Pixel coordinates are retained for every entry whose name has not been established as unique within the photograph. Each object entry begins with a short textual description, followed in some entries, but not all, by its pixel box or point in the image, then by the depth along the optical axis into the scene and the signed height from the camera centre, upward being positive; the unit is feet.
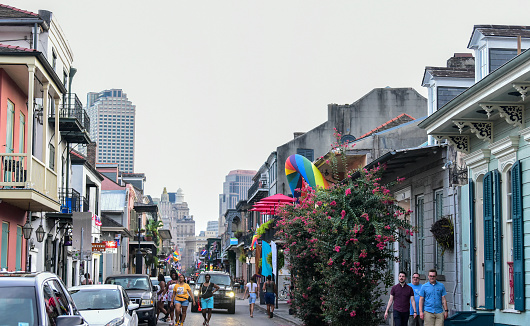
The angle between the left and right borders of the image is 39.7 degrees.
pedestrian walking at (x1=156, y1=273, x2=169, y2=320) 84.89 -7.99
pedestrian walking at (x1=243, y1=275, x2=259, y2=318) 98.48 -8.84
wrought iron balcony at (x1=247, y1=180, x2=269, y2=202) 194.95 +10.35
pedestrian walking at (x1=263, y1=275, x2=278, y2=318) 95.86 -8.52
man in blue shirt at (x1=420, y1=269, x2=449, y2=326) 46.19 -4.49
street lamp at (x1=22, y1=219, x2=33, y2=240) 67.41 -0.14
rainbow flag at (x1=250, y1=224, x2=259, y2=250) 177.36 -2.79
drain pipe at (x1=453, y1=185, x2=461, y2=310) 54.19 -1.47
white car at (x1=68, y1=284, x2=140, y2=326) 49.14 -5.29
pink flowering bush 54.08 -0.82
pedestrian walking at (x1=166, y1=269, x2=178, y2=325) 76.74 -6.76
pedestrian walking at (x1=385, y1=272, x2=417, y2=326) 48.67 -4.69
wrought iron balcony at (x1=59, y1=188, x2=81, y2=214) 96.12 +3.63
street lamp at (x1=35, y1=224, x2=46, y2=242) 77.30 -0.47
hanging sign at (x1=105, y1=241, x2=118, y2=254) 106.52 -2.58
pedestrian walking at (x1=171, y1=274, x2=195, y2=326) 71.56 -6.81
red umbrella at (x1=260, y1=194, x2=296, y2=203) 105.29 +4.43
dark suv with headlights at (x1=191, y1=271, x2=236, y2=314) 105.60 -9.25
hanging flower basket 55.26 -0.15
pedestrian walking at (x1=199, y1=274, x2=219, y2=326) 77.51 -7.24
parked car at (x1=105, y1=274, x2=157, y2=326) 72.84 -6.50
